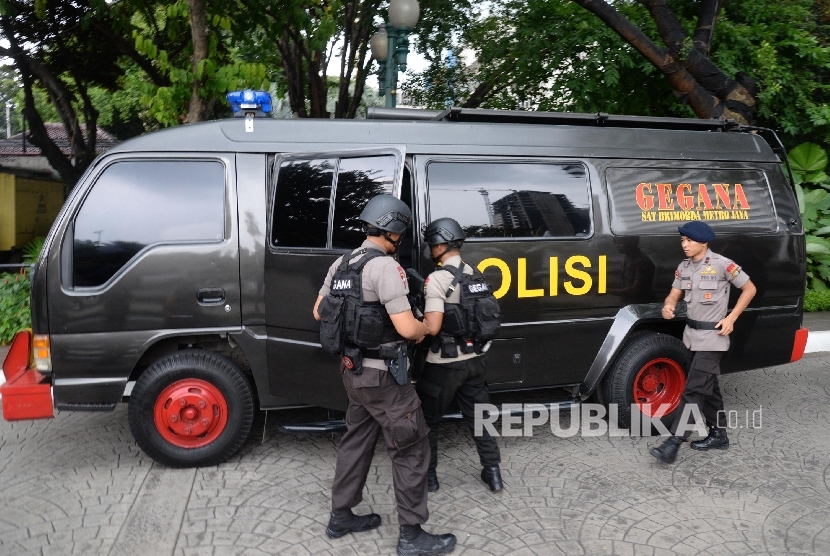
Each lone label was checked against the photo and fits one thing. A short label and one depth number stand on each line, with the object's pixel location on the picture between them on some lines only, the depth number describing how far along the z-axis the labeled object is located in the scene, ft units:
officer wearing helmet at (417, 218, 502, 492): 12.51
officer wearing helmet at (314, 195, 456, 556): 11.01
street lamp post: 29.22
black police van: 13.83
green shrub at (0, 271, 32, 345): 25.40
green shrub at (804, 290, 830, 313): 32.27
